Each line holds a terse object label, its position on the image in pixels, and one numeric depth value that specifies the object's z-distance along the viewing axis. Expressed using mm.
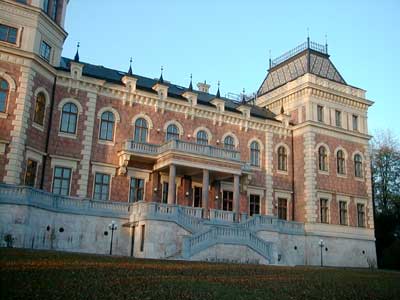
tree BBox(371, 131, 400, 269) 43781
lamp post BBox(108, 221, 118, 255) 26486
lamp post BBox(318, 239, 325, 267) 33434
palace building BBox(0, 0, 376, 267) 26547
